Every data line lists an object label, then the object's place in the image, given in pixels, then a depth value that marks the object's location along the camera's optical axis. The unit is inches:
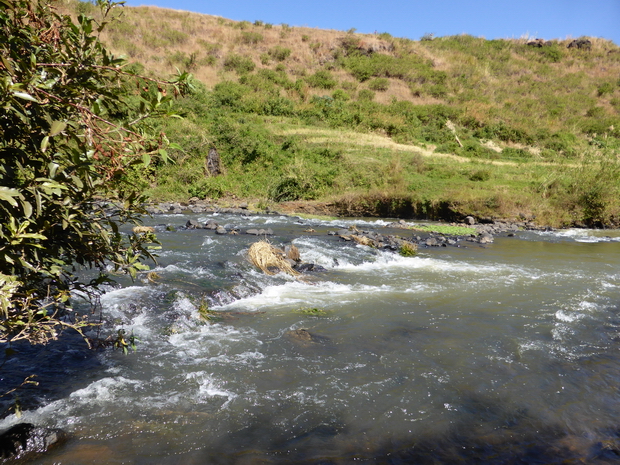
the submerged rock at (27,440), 141.9
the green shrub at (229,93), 1637.6
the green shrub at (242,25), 2363.4
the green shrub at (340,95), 1841.8
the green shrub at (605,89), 2025.0
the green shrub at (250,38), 2253.1
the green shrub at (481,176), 1004.6
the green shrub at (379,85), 2000.5
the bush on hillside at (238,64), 2011.6
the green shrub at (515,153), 1401.3
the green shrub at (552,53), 2406.1
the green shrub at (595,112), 1838.1
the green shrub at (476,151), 1391.5
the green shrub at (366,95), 1900.8
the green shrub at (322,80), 1979.6
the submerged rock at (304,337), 247.8
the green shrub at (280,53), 2193.7
